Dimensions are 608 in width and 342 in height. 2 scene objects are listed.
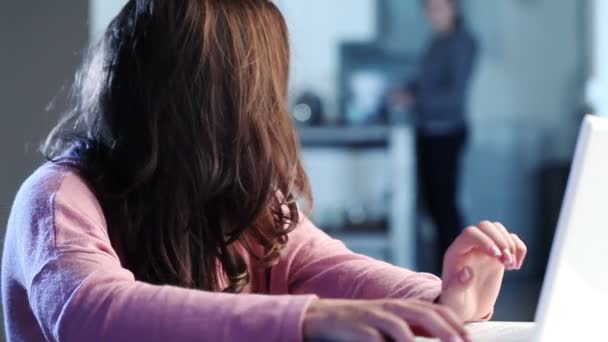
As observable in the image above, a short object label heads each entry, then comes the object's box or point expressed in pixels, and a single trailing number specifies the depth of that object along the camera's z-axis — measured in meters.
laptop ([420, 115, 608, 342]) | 1.73
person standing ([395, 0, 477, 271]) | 7.99
